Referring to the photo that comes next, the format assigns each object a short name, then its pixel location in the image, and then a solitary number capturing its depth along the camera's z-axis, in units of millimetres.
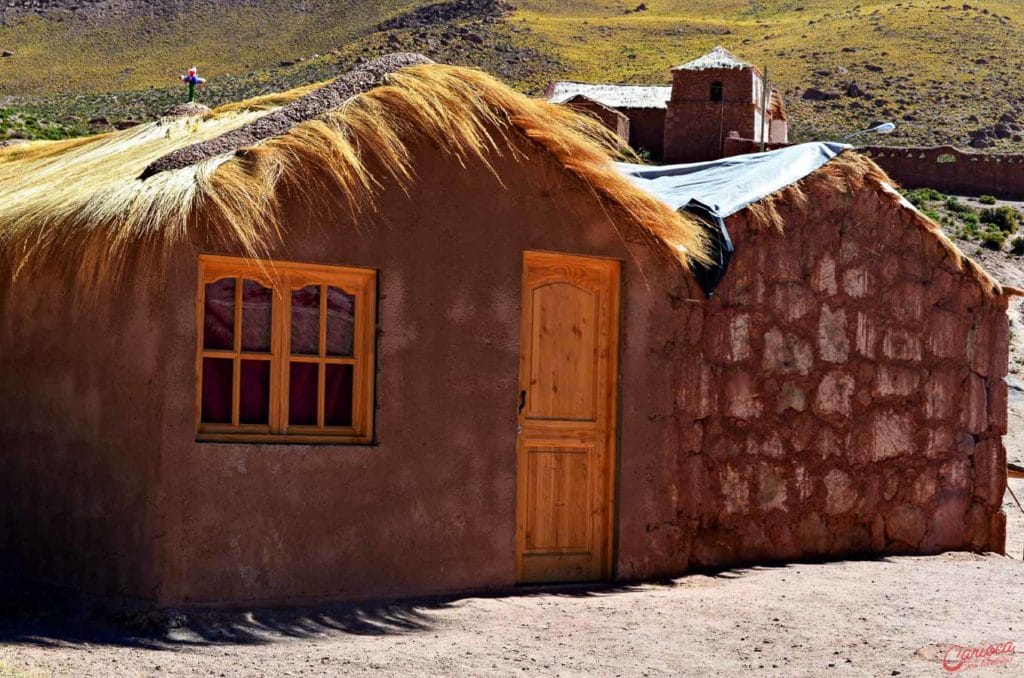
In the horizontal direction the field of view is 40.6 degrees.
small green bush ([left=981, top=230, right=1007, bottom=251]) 31250
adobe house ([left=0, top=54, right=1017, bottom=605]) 6871
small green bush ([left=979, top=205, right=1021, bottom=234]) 33469
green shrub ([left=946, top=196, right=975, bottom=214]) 34625
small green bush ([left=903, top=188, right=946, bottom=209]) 35203
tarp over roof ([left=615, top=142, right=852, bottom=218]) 8867
